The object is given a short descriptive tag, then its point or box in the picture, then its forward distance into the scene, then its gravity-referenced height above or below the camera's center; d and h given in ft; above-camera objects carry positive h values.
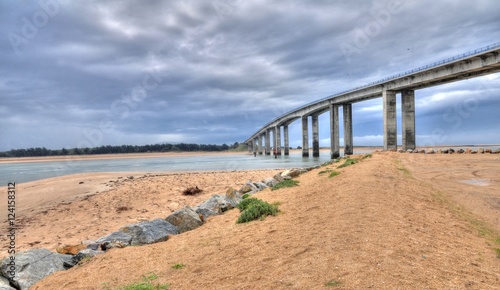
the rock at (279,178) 57.62 -5.86
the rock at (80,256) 26.45 -9.26
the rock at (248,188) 52.30 -7.00
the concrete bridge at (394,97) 120.57 +29.95
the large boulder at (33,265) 23.16 -9.29
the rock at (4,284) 21.30 -9.51
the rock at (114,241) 28.66 -8.85
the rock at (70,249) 29.07 -9.47
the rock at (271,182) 56.90 -6.58
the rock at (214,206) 39.07 -7.74
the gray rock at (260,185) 53.40 -6.83
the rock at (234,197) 42.71 -7.24
